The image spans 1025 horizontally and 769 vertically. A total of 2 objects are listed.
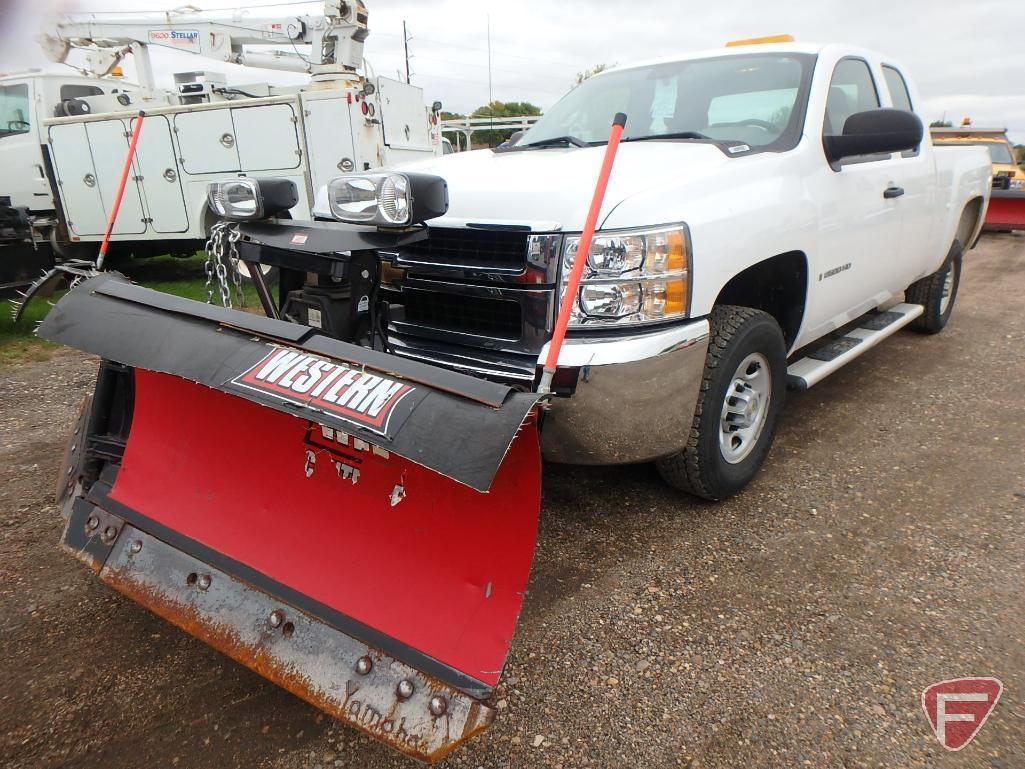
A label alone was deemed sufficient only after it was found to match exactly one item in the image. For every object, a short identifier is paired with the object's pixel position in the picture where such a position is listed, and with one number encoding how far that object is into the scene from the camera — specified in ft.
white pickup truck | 7.57
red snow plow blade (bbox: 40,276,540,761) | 5.18
